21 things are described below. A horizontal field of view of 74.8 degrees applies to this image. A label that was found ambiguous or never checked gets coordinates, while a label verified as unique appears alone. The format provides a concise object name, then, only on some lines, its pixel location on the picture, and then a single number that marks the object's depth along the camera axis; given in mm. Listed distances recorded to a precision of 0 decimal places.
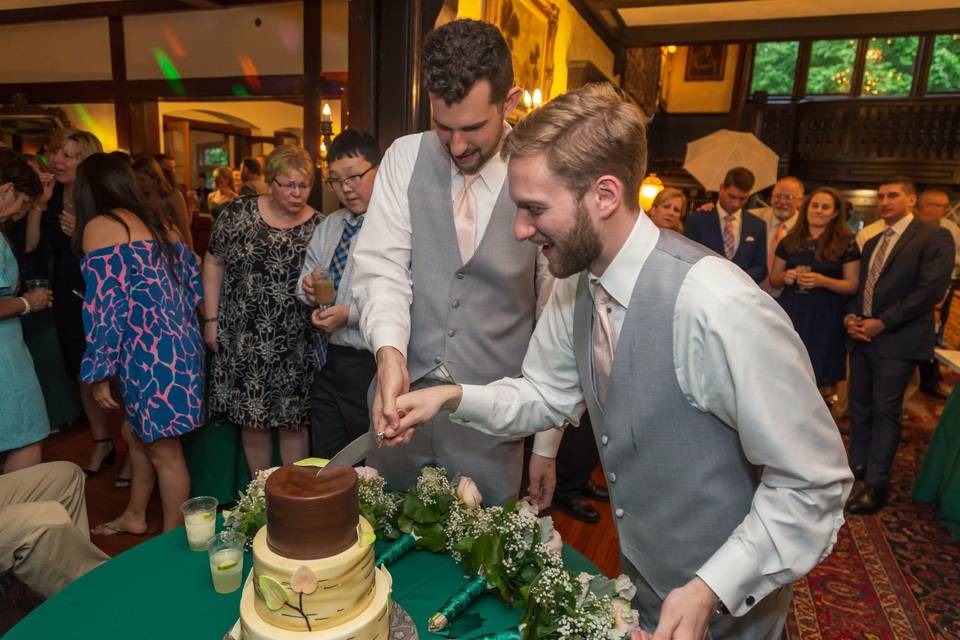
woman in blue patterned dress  2496
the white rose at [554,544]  1377
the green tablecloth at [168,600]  1229
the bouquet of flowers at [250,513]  1496
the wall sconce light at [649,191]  6070
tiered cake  983
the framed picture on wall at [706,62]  11992
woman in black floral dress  2812
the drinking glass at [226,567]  1355
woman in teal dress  2635
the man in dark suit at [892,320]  3605
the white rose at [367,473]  1631
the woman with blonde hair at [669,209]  4551
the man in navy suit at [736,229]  4895
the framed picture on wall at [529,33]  4062
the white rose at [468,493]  1541
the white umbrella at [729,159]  6973
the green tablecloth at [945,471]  3506
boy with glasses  2553
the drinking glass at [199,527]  1508
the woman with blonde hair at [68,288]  3676
